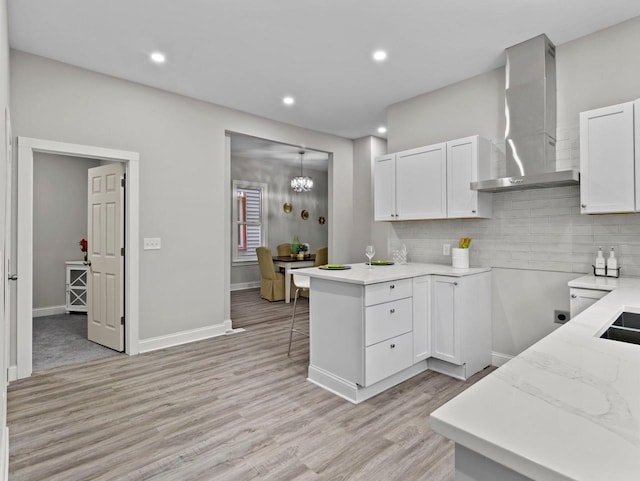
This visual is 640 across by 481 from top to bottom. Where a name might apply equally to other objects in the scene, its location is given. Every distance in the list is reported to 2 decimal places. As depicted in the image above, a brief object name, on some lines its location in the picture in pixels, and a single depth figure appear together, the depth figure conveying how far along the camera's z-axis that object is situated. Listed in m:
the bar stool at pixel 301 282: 3.70
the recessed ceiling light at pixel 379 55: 3.17
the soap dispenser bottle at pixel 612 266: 2.62
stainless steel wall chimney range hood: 2.92
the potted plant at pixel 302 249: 7.33
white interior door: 3.72
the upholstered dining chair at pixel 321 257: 6.57
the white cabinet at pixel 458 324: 3.03
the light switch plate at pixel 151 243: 3.80
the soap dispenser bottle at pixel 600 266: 2.67
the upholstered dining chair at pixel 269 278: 6.55
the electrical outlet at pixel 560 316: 2.99
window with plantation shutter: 7.70
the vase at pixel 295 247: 7.23
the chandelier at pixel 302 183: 7.10
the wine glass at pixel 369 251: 3.36
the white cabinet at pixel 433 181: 3.26
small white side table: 5.49
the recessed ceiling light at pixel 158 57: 3.19
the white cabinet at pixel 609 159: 2.36
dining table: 6.57
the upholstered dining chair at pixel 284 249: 8.04
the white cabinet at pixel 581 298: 2.30
